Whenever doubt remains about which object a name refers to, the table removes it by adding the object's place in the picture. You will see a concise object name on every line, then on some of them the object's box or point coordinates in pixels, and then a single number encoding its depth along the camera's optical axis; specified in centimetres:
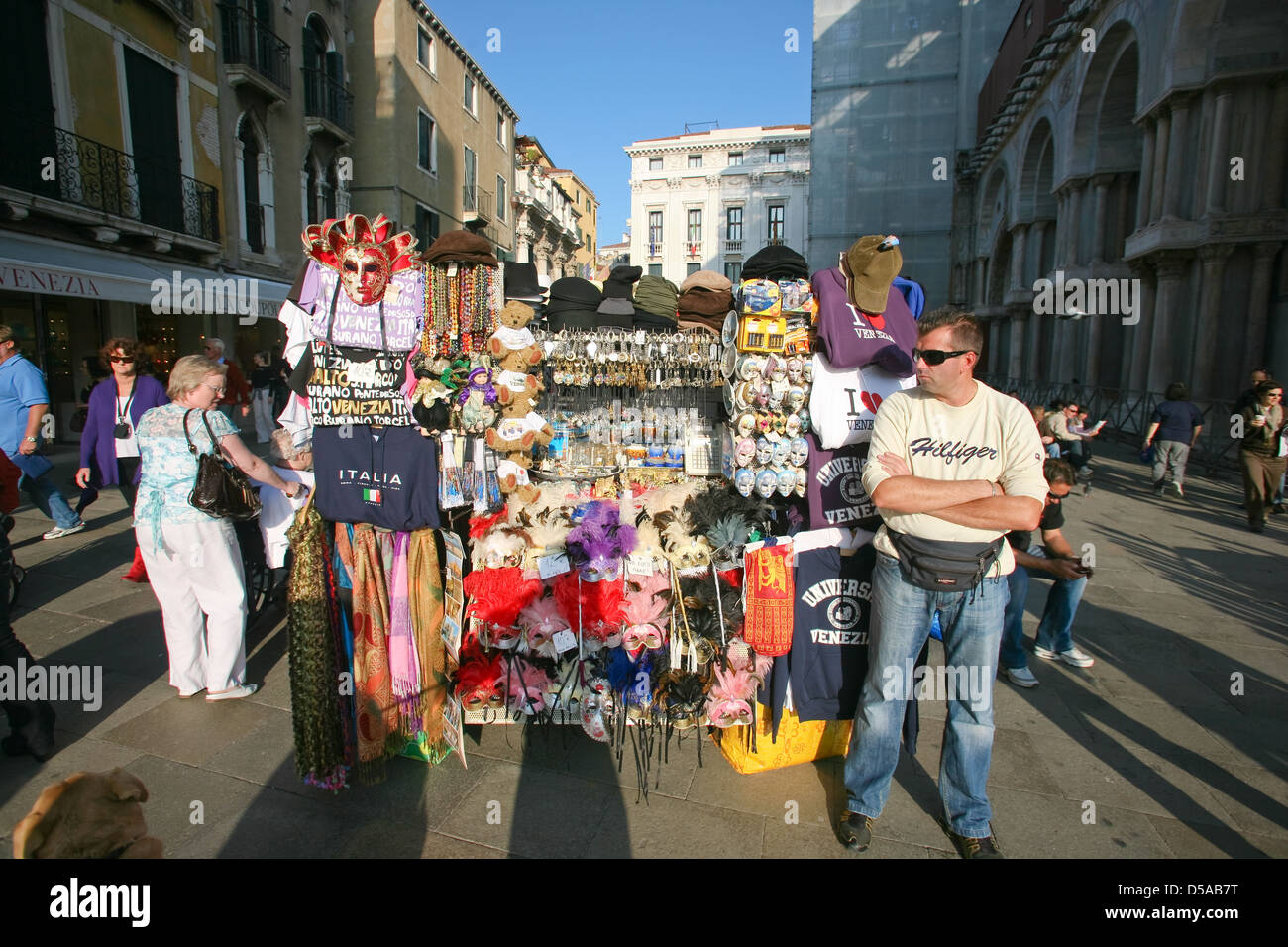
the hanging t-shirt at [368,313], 298
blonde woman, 341
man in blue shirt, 539
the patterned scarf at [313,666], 285
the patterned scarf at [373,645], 299
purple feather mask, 304
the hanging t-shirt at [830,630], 292
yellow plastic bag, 305
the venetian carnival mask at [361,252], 294
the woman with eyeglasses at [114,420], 554
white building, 4634
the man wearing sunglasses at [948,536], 234
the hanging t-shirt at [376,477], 298
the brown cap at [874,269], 283
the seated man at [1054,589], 347
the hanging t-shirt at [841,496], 292
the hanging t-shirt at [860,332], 285
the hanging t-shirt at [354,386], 301
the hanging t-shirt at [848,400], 290
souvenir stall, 292
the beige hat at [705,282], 484
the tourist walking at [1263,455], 736
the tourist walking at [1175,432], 906
